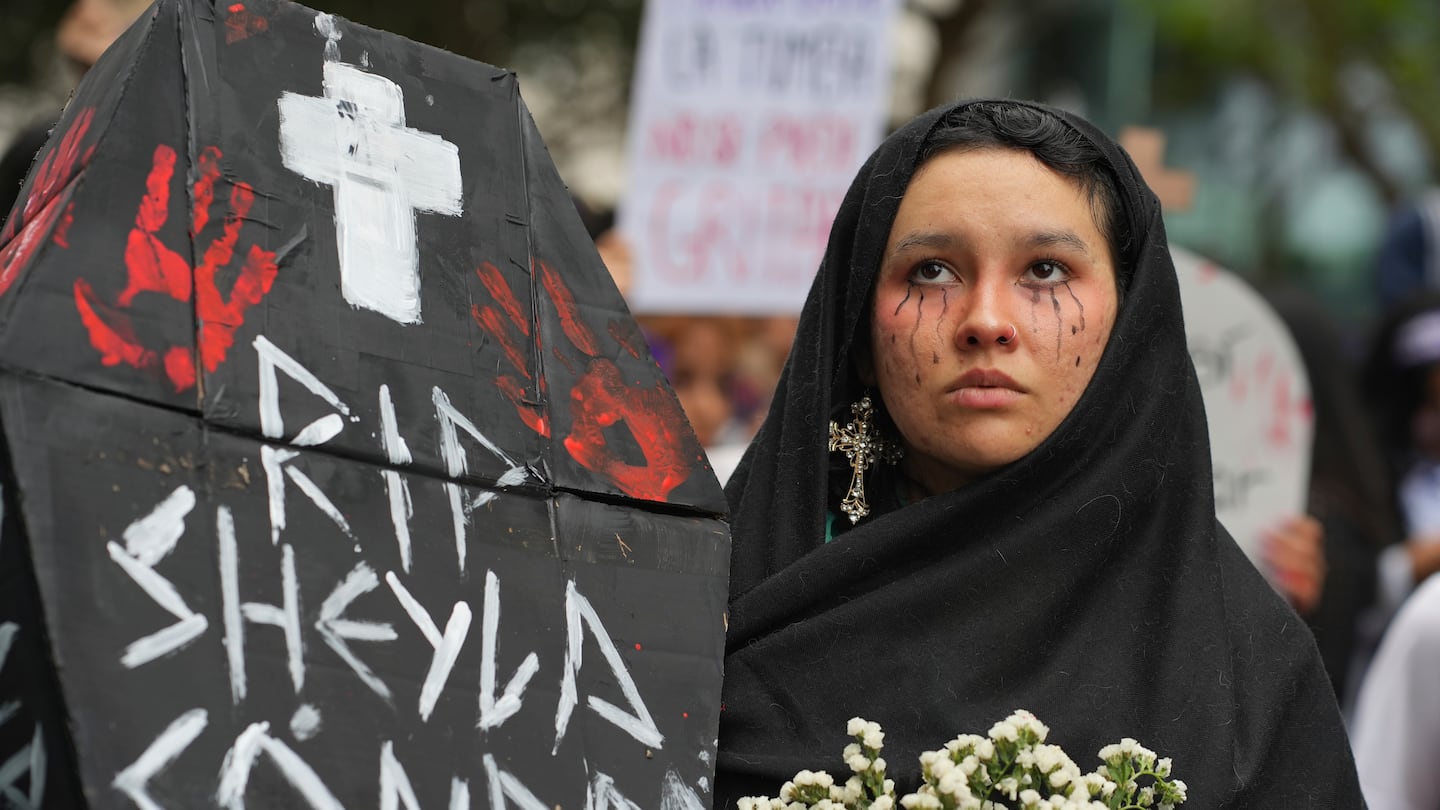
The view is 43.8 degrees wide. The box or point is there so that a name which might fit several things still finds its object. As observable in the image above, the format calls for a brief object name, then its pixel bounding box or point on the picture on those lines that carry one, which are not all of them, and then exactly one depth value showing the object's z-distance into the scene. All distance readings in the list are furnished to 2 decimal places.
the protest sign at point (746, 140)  5.43
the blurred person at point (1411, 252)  6.59
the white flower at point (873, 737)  1.88
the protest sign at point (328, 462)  1.53
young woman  2.09
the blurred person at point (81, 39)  3.59
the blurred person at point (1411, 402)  5.16
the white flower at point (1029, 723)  1.85
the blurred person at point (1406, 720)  3.13
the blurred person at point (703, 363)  5.42
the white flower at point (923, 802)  1.77
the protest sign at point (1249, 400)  4.43
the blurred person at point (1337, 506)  4.46
